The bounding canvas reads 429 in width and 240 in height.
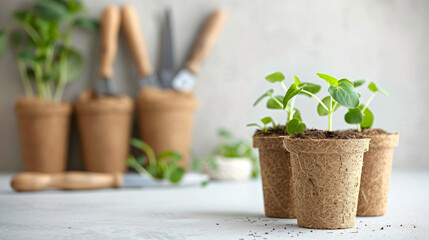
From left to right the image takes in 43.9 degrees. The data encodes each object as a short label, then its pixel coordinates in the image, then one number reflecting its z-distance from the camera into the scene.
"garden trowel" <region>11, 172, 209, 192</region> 1.85
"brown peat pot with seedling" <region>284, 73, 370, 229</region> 1.07
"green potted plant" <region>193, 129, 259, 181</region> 2.25
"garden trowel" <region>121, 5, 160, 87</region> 2.51
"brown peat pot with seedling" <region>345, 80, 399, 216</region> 1.25
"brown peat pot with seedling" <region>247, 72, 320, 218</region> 1.25
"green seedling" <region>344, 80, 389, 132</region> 1.29
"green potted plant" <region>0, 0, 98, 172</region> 2.37
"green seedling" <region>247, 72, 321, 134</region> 1.11
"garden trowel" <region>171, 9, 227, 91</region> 2.53
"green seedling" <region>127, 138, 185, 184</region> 2.04
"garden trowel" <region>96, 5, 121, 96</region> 2.49
